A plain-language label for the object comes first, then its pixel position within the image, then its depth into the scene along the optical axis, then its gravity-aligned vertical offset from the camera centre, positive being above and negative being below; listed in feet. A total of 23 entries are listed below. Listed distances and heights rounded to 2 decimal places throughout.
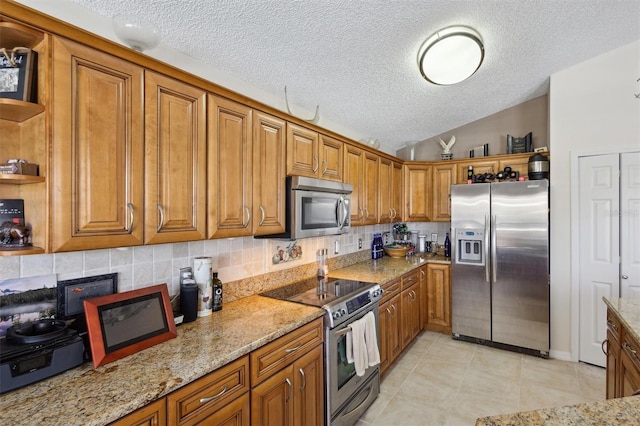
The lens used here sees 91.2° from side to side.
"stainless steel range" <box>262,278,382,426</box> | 6.77 -2.74
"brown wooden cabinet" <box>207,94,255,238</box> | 5.71 +0.85
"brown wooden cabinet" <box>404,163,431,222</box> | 14.12 +0.93
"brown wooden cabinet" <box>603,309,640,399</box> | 5.12 -2.68
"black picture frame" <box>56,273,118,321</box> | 4.72 -1.26
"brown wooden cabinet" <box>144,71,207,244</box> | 4.81 +0.86
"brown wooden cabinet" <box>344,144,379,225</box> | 10.16 +1.06
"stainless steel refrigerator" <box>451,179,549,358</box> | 10.99 -1.90
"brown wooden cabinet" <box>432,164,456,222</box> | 13.80 +1.01
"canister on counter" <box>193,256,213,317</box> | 6.25 -1.39
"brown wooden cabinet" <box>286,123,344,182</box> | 7.62 +1.57
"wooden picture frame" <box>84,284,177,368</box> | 4.37 -1.68
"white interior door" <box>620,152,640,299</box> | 9.91 -0.40
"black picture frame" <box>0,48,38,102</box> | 3.73 +1.65
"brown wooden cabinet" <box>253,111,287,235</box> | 6.62 +0.87
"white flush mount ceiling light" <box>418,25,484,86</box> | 8.17 +4.39
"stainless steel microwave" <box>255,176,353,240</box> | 7.41 +0.13
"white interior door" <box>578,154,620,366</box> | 10.23 -1.10
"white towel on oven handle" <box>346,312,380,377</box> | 7.33 -3.20
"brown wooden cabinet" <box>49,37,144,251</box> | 3.87 +0.85
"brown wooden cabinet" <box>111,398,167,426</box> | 3.48 -2.35
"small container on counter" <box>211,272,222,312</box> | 6.57 -1.71
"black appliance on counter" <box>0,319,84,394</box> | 3.60 -1.71
